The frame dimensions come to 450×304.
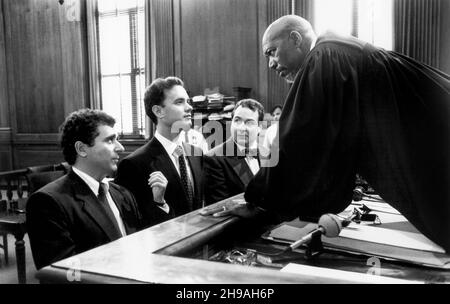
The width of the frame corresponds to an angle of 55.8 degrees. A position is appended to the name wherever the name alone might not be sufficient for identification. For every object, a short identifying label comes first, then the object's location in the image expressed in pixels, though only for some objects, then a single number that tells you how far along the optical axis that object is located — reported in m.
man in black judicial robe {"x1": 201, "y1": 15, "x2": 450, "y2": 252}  1.58
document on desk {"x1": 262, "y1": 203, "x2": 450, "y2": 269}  1.32
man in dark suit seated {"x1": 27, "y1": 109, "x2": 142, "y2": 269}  1.81
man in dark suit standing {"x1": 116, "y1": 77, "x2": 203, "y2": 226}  2.38
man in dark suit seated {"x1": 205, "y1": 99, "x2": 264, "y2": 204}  2.78
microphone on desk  1.35
